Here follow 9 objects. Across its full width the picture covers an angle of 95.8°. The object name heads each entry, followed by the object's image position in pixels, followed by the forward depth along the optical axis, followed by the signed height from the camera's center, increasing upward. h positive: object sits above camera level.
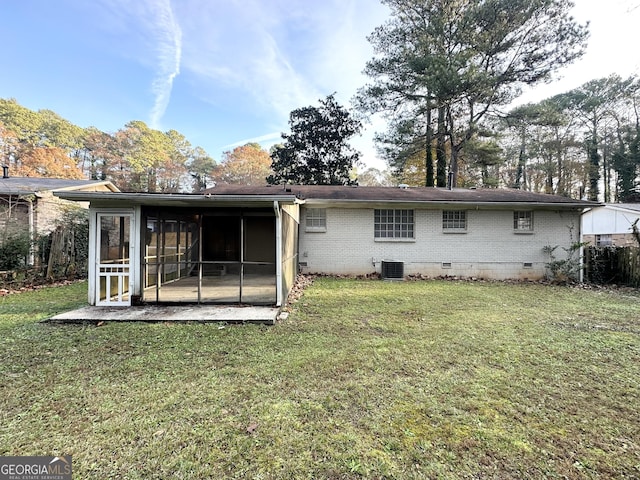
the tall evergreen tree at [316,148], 24.12 +8.12
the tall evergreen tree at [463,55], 14.84 +10.53
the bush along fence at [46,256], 8.31 -0.37
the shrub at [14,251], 8.33 -0.21
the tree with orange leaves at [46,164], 23.77 +6.81
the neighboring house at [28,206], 10.00 +1.46
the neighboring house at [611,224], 17.98 +1.44
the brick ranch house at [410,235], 9.88 +0.35
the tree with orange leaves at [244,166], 33.75 +9.15
